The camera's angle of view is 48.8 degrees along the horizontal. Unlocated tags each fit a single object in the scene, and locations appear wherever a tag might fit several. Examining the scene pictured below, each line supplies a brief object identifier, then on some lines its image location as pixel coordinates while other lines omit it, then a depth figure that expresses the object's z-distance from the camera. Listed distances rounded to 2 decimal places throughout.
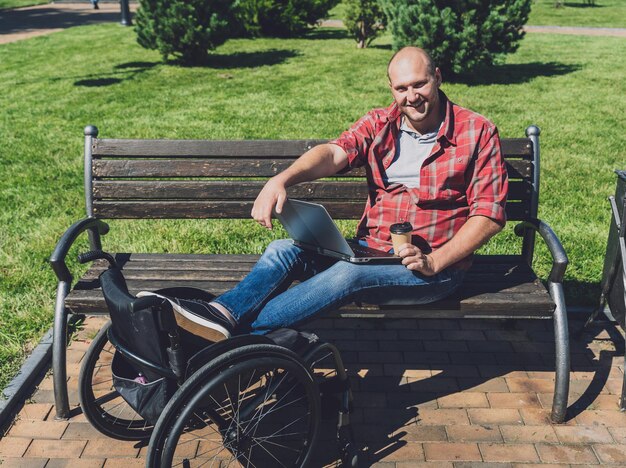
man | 3.02
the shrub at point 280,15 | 16.91
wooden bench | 3.54
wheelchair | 2.51
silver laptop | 3.04
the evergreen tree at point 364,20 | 14.75
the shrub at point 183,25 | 12.19
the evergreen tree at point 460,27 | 10.76
